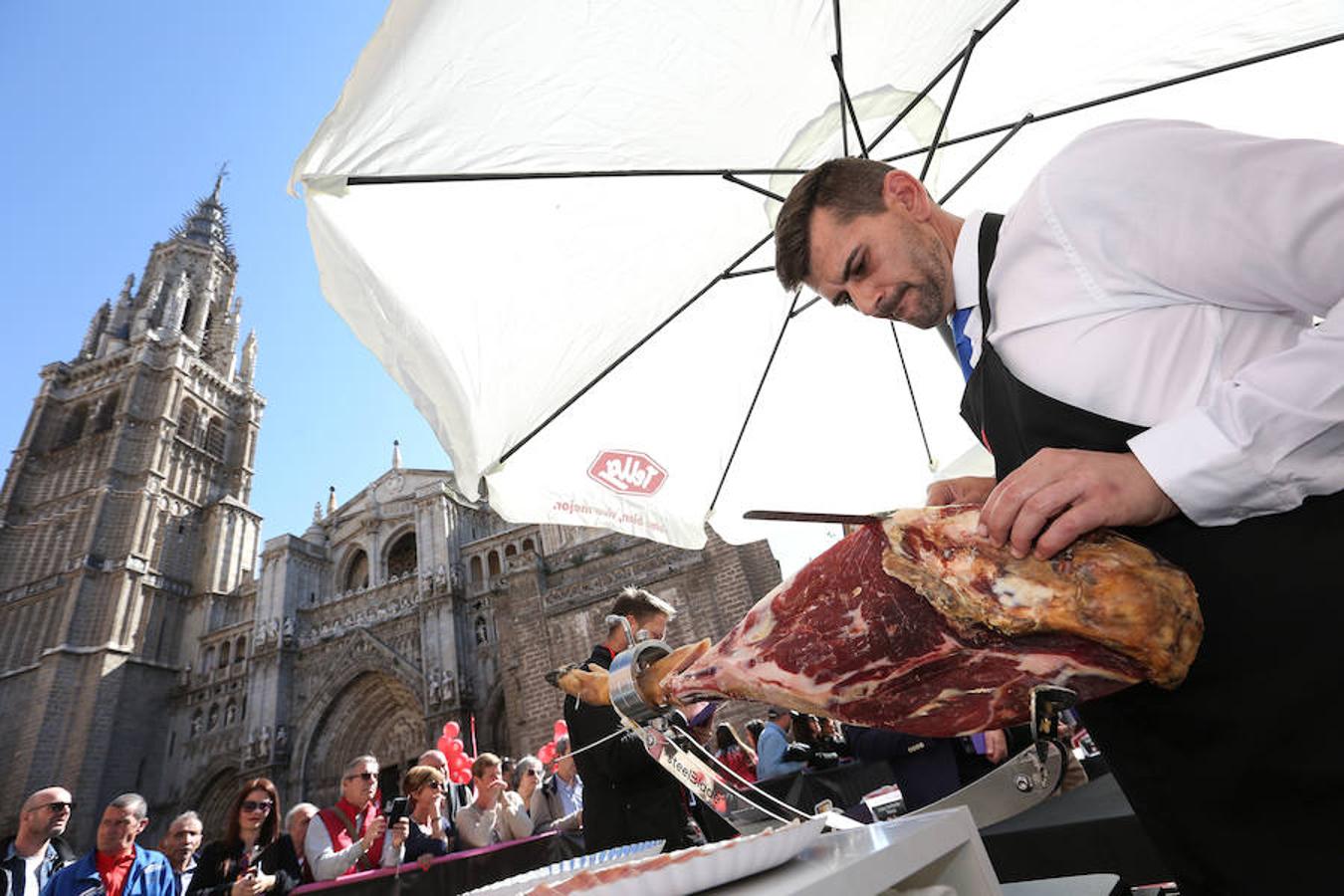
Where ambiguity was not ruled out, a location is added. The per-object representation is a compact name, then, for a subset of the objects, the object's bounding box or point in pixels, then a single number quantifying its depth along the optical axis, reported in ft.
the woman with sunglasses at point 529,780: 20.90
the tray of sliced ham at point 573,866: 2.80
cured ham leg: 2.30
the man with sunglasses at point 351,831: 15.02
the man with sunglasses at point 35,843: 13.74
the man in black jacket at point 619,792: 10.79
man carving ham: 2.58
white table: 2.03
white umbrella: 6.29
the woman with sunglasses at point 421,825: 14.61
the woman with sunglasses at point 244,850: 13.14
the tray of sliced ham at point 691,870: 2.09
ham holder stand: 2.98
